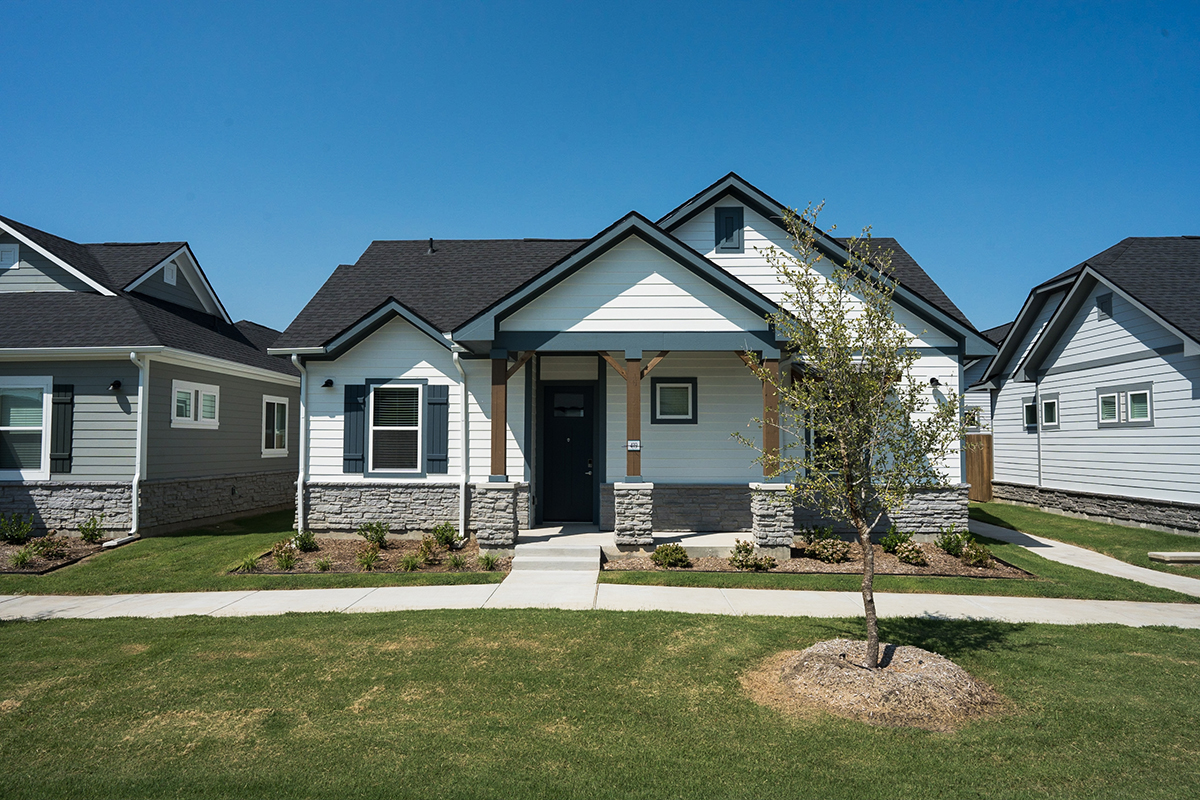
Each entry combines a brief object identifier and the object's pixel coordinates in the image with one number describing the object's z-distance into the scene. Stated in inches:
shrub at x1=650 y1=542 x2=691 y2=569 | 404.5
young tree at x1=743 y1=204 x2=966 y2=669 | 230.8
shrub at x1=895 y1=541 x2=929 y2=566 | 416.8
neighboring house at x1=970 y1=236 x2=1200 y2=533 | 533.3
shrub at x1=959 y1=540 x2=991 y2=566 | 414.0
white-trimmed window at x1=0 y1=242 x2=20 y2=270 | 586.6
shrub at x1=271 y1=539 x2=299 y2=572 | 408.2
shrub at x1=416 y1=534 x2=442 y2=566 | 418.6
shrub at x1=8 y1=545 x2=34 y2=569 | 417.1
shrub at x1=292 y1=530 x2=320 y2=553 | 453.4
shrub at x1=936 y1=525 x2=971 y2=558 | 435.2
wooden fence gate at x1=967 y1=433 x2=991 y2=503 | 810.0
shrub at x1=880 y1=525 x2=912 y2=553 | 438.6
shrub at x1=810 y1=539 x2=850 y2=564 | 418.3
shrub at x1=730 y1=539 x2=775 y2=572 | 403.9
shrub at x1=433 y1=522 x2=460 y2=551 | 447.8
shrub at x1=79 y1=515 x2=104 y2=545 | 481.4
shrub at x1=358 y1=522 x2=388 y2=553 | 461.5
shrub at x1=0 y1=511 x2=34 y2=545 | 476.4
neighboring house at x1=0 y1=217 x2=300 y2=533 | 502.9
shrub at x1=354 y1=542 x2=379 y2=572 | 407.5
